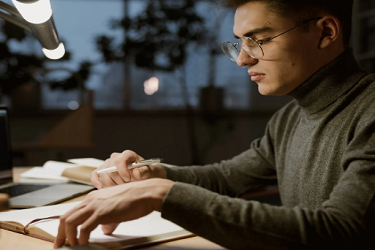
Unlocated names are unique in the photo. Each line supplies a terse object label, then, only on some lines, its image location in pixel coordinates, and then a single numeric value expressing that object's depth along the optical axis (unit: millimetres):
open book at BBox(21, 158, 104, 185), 1228
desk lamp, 690
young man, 580
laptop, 973
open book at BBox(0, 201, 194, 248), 654
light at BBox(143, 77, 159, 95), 4969
